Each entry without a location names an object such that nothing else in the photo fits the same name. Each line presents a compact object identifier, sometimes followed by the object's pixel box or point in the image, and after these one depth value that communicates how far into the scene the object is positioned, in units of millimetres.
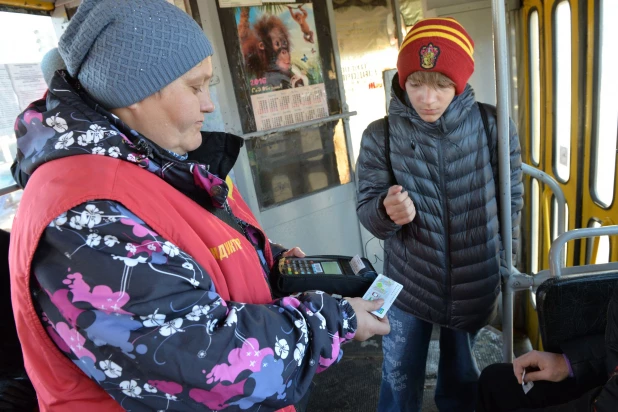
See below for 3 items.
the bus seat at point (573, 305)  1310
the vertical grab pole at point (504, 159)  1385
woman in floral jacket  693
